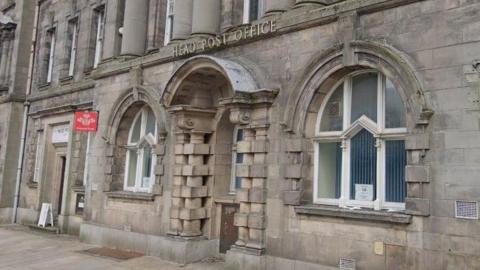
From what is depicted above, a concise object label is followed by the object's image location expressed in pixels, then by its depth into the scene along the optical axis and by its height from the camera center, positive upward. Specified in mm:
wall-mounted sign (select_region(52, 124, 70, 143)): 17969 +2177
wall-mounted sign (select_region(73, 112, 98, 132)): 14773 +2182
